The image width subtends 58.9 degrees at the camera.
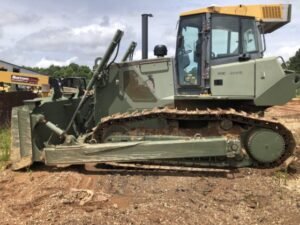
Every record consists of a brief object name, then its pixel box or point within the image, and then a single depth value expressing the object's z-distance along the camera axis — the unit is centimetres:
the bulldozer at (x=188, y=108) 411
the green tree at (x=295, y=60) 4524
